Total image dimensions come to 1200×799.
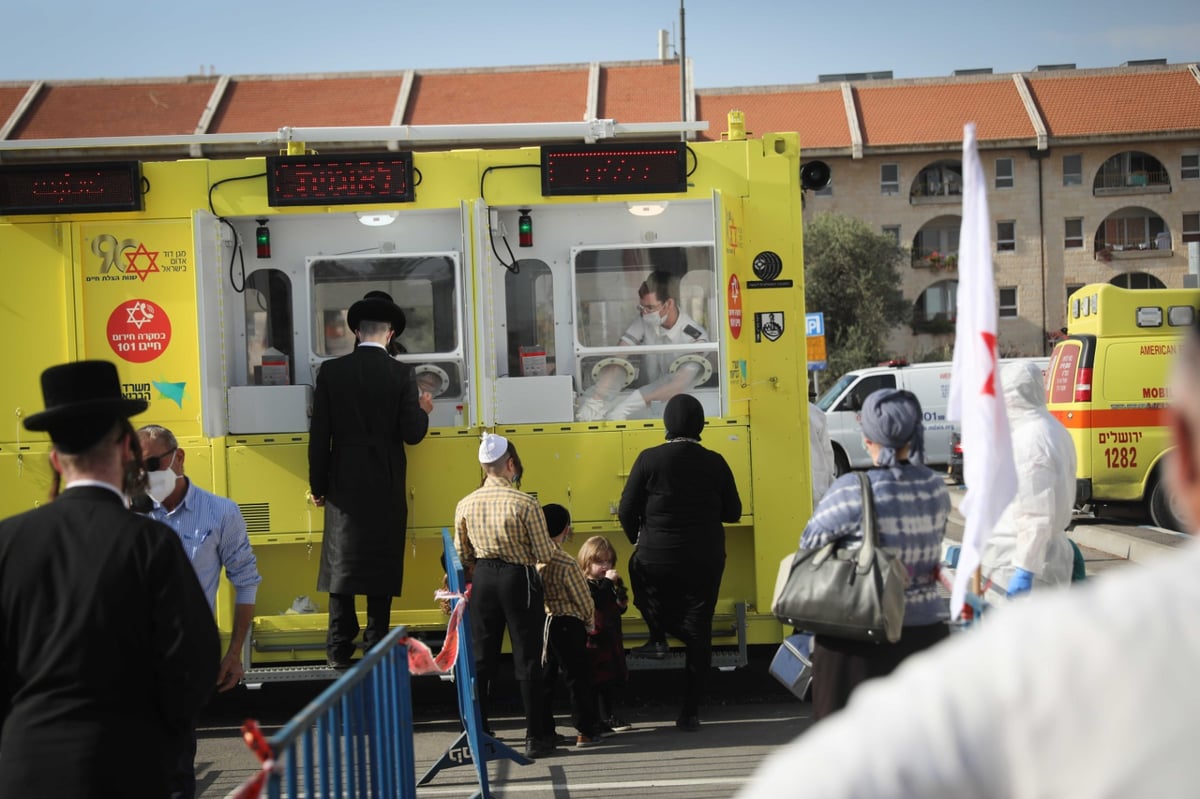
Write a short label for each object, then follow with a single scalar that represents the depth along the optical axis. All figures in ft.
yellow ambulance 50.47
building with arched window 185.78
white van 75.46
